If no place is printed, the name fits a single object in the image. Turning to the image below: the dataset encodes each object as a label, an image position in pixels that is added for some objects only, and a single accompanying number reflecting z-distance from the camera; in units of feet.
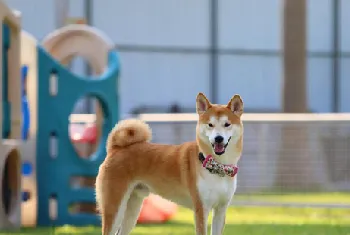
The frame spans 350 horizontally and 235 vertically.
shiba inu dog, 34.93
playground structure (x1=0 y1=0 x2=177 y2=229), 54.87
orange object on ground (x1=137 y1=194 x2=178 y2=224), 60.16
